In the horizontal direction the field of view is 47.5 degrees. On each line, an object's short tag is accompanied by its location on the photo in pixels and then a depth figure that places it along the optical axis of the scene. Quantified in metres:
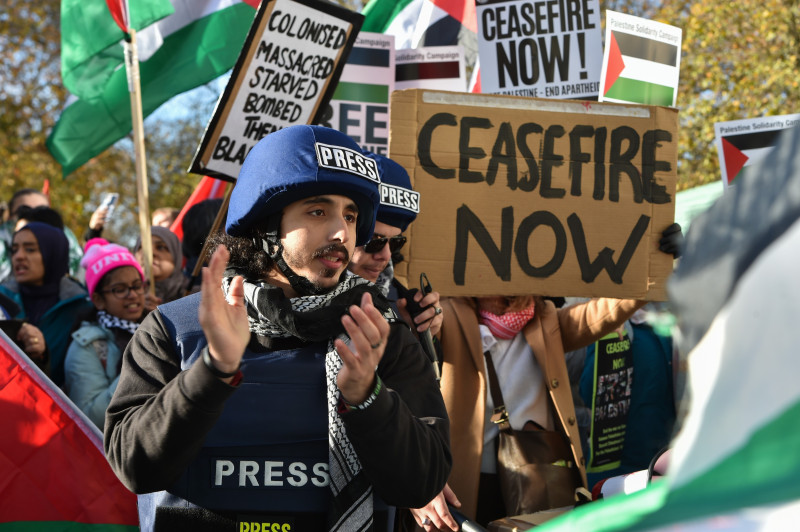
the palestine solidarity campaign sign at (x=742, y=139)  5.29
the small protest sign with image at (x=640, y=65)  5.06
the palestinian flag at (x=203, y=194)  6.74
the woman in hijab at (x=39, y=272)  5.44
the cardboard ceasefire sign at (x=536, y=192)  3.50
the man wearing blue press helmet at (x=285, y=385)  1.88
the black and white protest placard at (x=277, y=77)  4.27
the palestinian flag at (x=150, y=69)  6.25
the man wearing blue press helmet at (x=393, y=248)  3.22
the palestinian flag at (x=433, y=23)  6.62
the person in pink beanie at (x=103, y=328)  4.10
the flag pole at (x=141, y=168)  4.85
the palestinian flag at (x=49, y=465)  2.90
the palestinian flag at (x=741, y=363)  0.81
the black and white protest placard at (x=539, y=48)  5.09
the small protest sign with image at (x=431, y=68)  5.80
